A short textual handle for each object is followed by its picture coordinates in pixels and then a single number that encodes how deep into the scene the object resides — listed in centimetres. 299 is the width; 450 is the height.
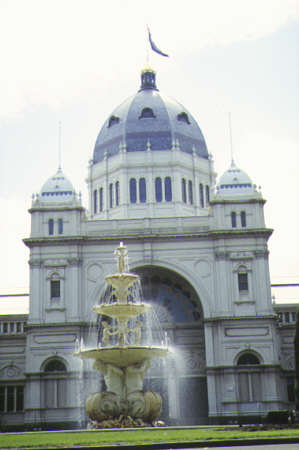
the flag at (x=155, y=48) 7300
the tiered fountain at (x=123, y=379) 3594
